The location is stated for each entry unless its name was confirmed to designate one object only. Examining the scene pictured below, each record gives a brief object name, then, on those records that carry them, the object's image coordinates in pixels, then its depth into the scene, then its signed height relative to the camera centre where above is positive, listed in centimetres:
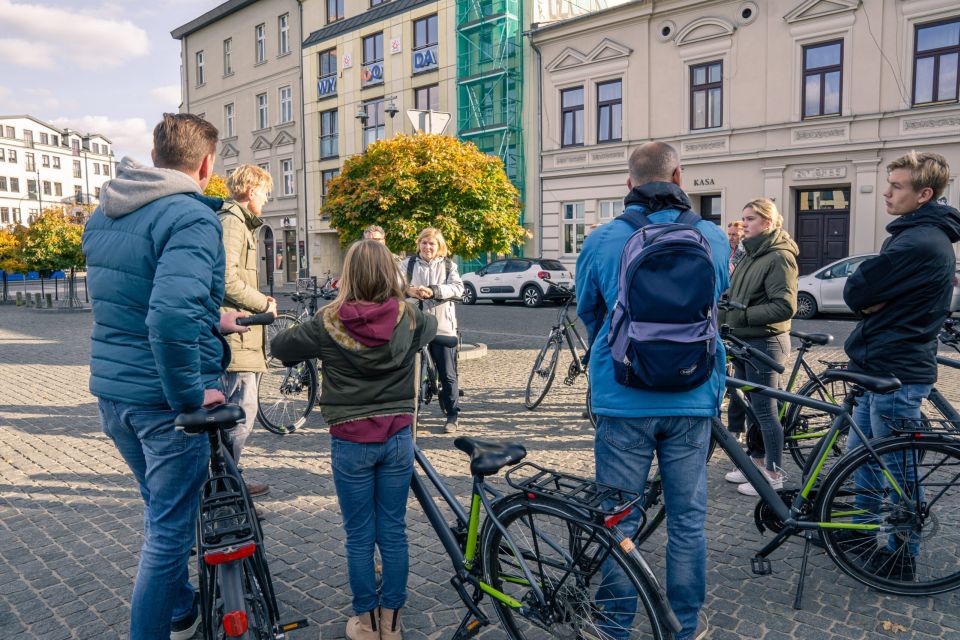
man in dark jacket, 355 -22
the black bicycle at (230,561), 238 -102
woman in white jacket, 682 -29
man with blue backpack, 261 -37
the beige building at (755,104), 1844 +420
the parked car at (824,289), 1575 -82
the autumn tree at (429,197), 1194 +93
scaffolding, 2697 +652
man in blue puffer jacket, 251 -29
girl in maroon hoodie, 298 -62
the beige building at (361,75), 2995 +775
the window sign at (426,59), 2991 +793
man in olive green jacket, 440 -16
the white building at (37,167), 8750 +1111
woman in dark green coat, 480 -35
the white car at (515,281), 2162 -83
